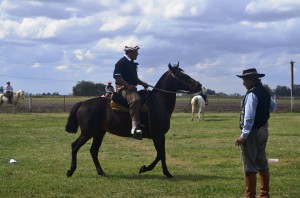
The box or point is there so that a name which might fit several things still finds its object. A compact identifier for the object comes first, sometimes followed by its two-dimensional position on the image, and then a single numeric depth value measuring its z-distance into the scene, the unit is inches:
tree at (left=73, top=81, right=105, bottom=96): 3112.7
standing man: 339.9
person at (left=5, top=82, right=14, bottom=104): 1582.2
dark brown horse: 474.3
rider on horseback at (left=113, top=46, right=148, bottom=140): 459.2
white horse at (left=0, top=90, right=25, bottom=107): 1582.2
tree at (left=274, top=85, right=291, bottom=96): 3804.1
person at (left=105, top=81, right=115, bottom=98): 1160.2
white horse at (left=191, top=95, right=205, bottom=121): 1301.7
